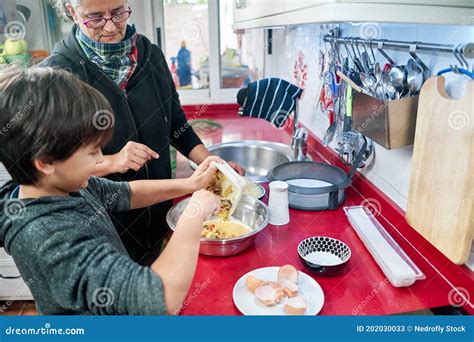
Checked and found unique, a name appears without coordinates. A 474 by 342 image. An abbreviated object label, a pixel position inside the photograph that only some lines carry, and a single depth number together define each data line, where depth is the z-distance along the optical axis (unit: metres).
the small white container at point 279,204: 0.86
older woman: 0.83
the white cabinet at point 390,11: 0.50
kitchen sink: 1.43
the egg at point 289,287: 0.65
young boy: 0.48
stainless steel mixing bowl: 0.75
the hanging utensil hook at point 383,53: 0.81
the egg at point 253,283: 0.66
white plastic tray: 0.67
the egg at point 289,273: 0.67
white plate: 0.62
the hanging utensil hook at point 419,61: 0.72
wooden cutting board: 0.61
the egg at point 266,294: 0.64
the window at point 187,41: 1.77
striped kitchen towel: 1.31
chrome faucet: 1.25
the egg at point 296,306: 0.61
